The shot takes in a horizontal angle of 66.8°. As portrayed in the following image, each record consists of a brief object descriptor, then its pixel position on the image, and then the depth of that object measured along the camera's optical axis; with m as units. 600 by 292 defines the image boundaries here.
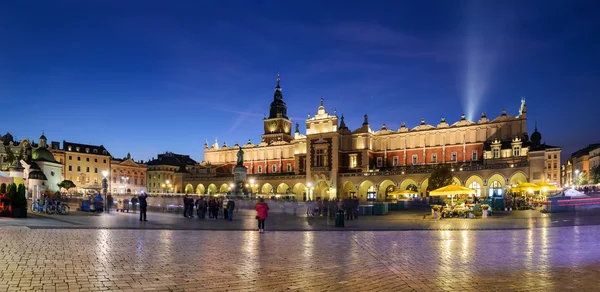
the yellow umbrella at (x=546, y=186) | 34.72
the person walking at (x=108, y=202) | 32.72
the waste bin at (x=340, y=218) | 22.40
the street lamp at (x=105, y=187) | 33.22
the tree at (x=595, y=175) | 102.66
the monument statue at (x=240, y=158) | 57.52
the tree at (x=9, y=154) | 82.25
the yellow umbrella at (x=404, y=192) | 53.51
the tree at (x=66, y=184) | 55.00
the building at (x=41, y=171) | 41.82
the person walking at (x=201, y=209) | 27.00
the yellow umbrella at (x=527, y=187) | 35.53
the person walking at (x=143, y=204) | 23.30
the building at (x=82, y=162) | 94.12
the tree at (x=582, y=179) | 112.56
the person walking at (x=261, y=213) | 18.78
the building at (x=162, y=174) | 114.06
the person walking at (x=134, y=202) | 34.25
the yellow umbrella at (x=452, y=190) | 30.92
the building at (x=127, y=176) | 104.31
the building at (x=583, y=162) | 119.29
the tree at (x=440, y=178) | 55.75
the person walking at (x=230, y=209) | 26.39
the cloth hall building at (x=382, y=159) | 59.44
